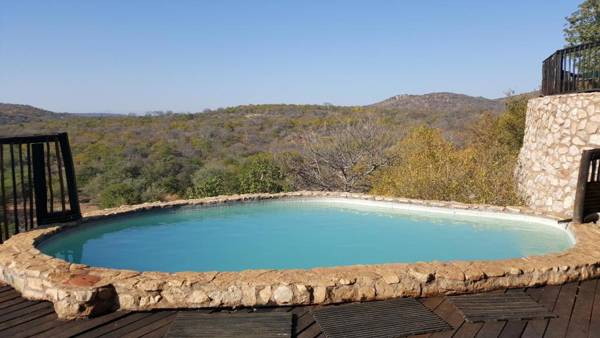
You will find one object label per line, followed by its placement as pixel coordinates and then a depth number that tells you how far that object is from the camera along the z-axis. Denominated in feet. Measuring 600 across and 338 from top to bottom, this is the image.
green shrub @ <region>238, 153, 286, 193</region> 44.80
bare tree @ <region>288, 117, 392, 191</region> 47.75
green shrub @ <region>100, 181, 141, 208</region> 45.11
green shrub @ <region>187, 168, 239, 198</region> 44.52
